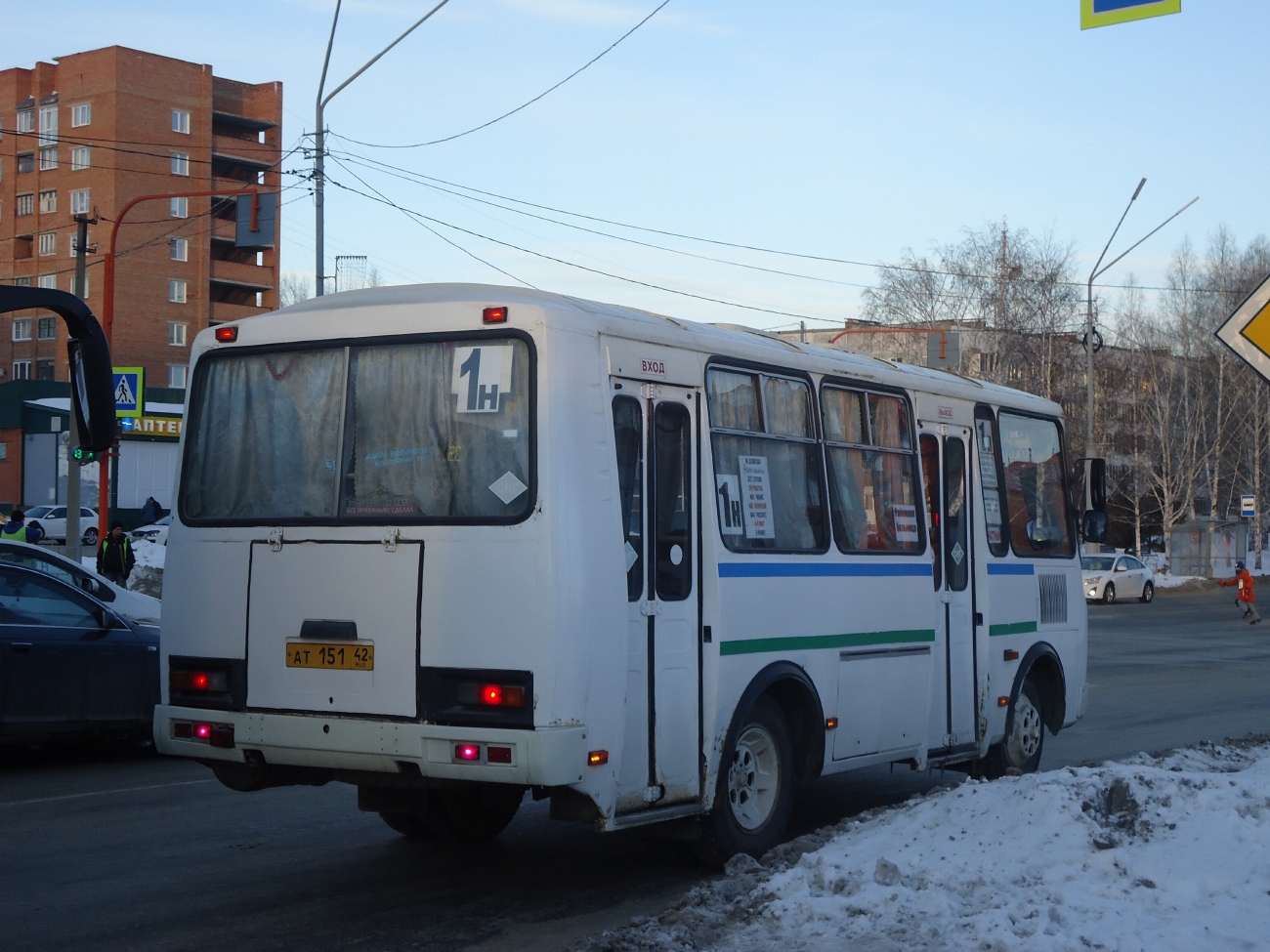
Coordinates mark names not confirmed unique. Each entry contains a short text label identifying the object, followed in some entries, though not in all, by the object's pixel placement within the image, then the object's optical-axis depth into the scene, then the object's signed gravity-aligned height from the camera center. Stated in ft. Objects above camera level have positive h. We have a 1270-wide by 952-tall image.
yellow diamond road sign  28.37 +4.52
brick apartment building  246.27 +67.34
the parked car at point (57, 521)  168.66 +6.24
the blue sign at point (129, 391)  77.77 +9.72
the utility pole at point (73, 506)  77.20 +3.70
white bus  20.95 +0.05
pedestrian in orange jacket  106.83 -2.20
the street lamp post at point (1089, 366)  129.90 +17.55
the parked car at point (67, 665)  34.91 -2.16
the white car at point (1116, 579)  133.08 -1.21
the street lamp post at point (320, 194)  84.79 +21.68
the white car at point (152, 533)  164.69 +4.73
